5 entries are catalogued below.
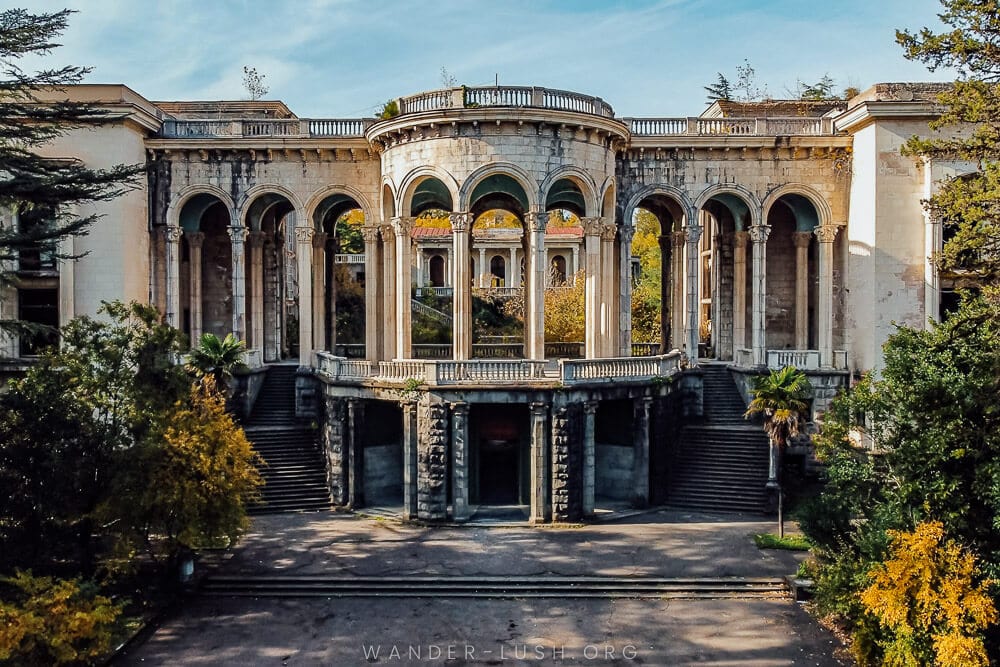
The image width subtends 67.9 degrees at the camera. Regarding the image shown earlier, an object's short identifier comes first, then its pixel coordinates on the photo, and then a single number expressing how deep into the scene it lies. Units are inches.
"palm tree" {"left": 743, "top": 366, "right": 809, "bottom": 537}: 943.0
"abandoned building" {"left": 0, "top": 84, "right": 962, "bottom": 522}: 1042.7
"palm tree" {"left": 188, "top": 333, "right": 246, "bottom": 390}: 1015.6
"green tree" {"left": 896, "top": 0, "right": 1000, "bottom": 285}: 693.3
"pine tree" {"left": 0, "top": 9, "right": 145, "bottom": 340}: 746.8
